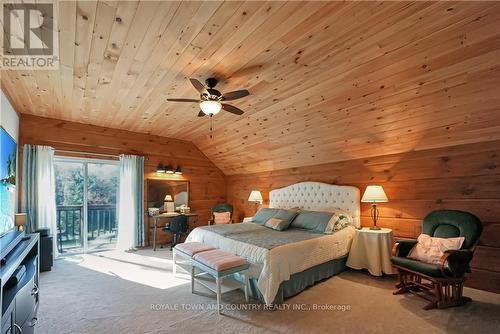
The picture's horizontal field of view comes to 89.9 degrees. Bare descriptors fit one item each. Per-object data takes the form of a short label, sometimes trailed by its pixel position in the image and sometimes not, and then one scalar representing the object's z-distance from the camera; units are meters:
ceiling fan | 2.86
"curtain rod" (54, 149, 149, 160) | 5.05
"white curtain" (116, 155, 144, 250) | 5.49
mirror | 6.05
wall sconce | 6.06
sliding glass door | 5.22
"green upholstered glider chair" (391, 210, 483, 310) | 2.71
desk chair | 5.34
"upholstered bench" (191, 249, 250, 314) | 2.77
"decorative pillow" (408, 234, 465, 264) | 2.92
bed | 2.92
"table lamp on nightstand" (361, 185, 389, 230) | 3.81
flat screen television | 2.70
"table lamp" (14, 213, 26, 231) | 3.75
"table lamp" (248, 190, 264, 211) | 6.02
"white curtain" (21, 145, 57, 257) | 4.46
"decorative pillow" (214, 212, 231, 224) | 6.14
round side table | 3.71
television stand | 1.54
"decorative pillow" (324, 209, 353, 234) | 3.97
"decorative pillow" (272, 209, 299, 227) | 4.50
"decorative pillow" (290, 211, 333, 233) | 4.07
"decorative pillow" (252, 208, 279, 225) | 4.94
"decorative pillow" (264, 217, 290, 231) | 4.34
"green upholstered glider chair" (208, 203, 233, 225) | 6.49
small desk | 5.54
